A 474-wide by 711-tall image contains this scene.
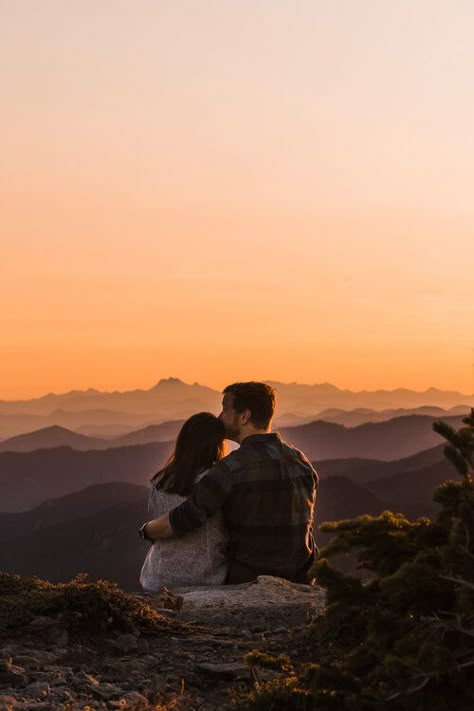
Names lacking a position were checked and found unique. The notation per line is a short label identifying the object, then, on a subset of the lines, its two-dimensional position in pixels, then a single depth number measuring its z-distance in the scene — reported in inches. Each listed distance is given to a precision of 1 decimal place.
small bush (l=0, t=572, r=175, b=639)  274.1
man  341.4
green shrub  193.9
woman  351.9
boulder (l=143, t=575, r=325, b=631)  311.0
